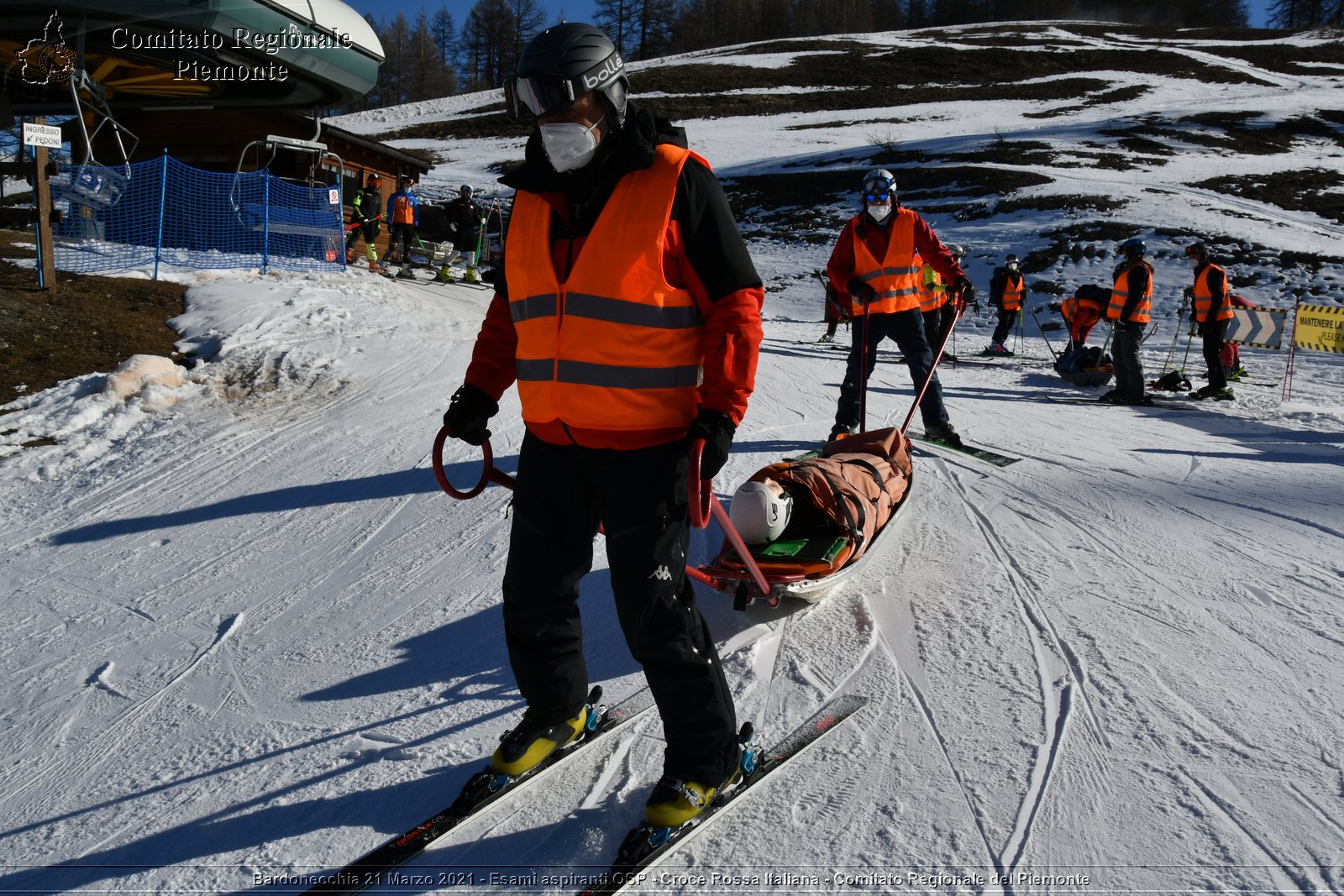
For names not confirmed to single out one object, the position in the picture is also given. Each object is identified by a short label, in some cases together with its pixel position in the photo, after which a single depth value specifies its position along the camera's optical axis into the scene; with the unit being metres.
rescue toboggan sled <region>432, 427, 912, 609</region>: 3.20
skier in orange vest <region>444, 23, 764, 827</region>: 1.99
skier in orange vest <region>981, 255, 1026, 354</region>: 13.10
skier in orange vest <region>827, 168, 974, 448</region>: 5.68
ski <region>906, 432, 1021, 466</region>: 5.62
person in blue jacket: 15.56
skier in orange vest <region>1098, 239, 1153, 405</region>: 8.60
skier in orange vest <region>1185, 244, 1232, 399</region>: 8.92
